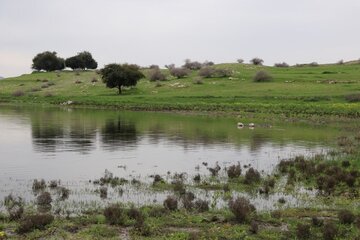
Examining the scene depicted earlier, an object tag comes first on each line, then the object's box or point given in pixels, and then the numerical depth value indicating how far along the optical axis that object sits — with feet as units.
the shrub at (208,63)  473.51
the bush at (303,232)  43.88
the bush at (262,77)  331.16
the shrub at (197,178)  71.29
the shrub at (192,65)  441.27
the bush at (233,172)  74.19
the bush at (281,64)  480.64
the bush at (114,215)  47.29
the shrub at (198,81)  331.98
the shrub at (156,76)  365.81
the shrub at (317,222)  47.47
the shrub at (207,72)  367.04
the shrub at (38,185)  64.13
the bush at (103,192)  60.57
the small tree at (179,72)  377.89
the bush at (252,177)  70.12
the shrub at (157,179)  69.95
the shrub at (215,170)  76.49
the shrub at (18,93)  355.77
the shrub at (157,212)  50.34
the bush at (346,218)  48.01
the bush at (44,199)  55.62
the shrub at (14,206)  48.93
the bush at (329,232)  42.98
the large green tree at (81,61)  520.83
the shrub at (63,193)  59.67
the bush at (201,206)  53.47
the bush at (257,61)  480.23
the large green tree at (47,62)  518.37
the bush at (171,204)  52.95
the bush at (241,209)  48.85
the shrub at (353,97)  225.15
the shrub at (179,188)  63.46
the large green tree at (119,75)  309.42
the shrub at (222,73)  368.46
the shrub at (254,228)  45.44
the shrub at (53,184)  65.75
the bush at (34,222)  44.29
